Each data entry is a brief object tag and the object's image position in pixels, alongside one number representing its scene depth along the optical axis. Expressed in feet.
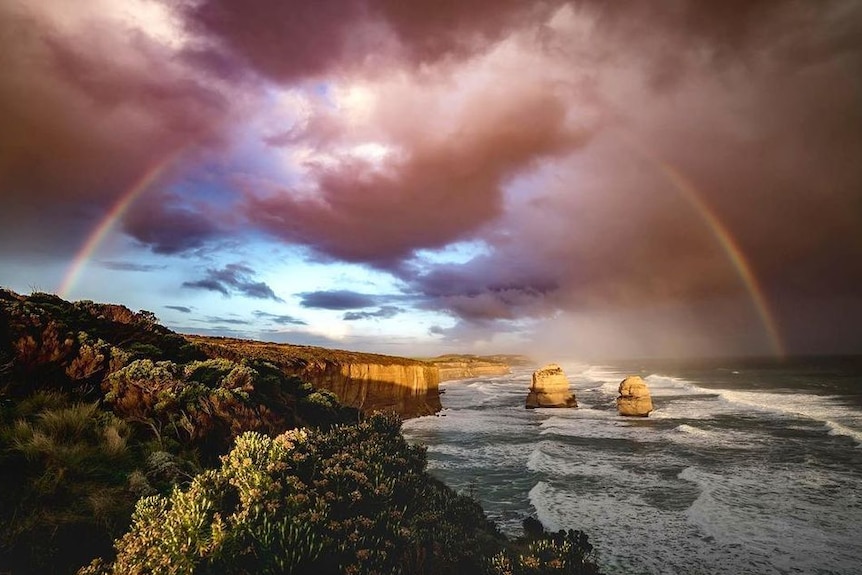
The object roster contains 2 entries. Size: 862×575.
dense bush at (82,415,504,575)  21.33
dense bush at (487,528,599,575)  29.53
